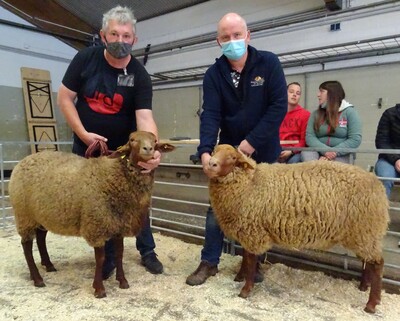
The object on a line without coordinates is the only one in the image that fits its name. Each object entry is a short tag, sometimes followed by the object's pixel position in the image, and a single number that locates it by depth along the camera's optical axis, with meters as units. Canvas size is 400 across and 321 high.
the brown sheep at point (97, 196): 2.08
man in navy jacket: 2.17
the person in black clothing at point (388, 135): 2.93
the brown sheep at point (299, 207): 1.97
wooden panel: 7.76
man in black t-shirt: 2.19
